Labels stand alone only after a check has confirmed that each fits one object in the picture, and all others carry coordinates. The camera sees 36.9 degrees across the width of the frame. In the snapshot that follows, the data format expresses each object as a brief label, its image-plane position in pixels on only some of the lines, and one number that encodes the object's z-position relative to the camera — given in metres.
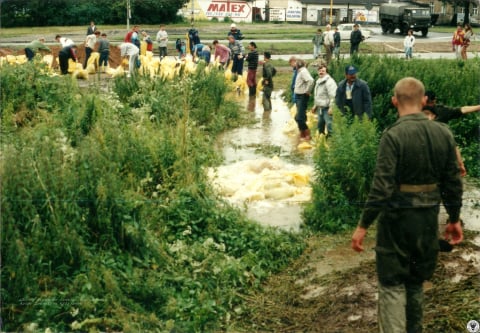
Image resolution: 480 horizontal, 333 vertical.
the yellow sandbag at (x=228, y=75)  22.54
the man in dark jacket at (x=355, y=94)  12.66
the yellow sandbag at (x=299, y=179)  11.52
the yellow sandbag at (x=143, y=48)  30.23
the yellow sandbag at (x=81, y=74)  25.36
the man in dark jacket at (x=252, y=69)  22.05
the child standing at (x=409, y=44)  32.81
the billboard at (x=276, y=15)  66.31
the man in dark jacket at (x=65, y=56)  24.92
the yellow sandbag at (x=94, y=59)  26.11
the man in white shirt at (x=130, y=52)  24.61
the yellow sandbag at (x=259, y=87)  23.97
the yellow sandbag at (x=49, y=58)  26.36
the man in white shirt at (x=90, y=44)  27.98
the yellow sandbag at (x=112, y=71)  22.44
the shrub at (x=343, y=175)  9.69
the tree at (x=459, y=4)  51.12
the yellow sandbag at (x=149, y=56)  25.92
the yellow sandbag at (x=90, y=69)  26.22
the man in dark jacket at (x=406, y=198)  5.33
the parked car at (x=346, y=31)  48.23
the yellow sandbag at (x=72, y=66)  25.81
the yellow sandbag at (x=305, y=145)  14.75
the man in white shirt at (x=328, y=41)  33.25
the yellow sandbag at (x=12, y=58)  22.90
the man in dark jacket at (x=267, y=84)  20.25
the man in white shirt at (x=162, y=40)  30.57
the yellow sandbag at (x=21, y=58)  23.51
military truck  48.75
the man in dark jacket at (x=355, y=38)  33.97
